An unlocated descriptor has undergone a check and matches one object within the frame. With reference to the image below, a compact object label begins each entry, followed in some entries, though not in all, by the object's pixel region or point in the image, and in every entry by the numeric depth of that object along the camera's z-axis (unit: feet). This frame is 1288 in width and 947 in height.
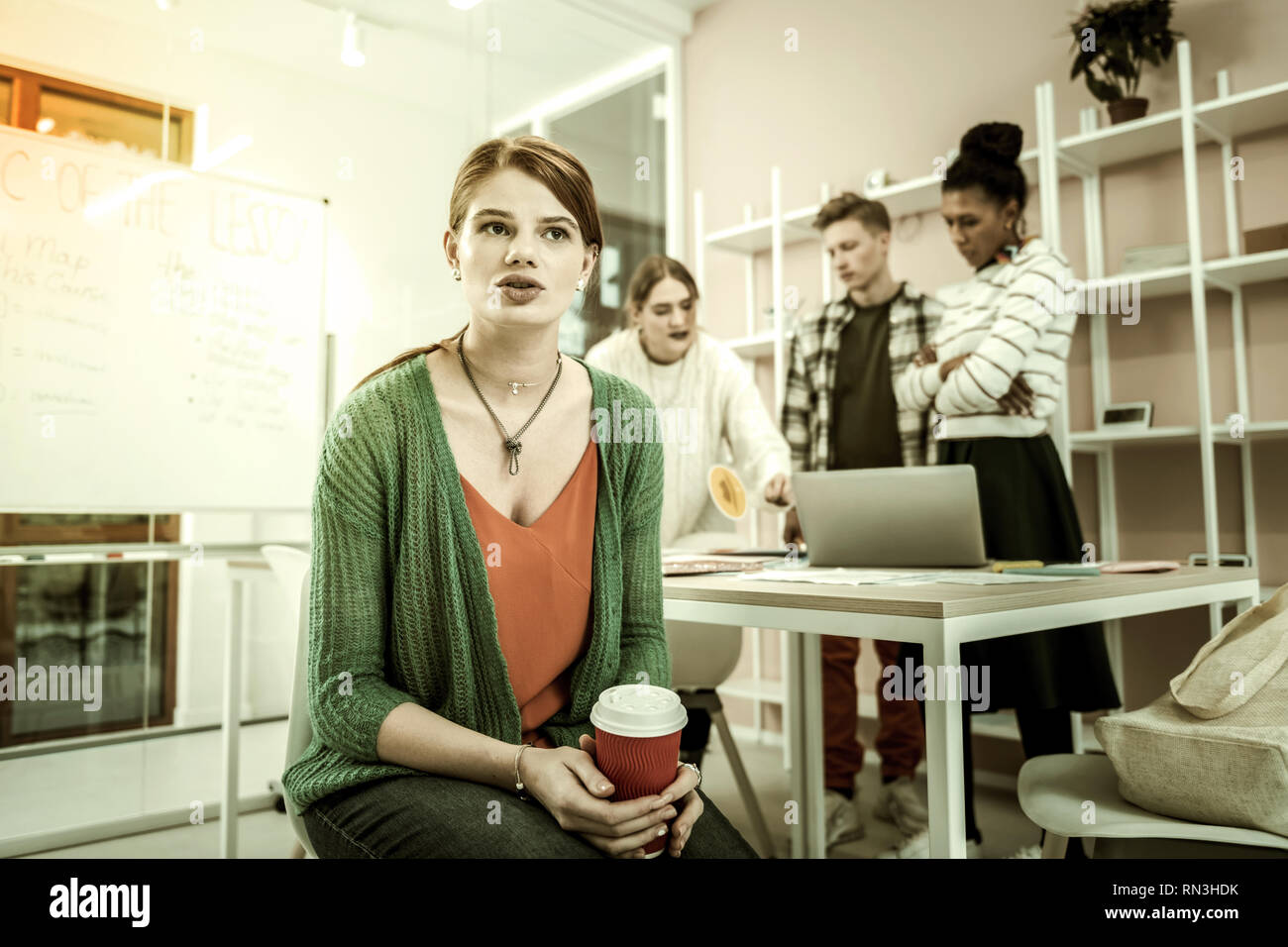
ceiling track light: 9.19
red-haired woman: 2.74
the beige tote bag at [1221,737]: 2.85
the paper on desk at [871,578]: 3.72
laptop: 4.32
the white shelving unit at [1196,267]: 6.66
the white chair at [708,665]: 6.48
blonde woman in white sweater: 7.13
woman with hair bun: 6.05
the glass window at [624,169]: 12.48
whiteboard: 6.87
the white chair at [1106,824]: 2.91
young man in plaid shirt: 7.70
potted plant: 7.28
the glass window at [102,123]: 7.12
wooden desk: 2.90
